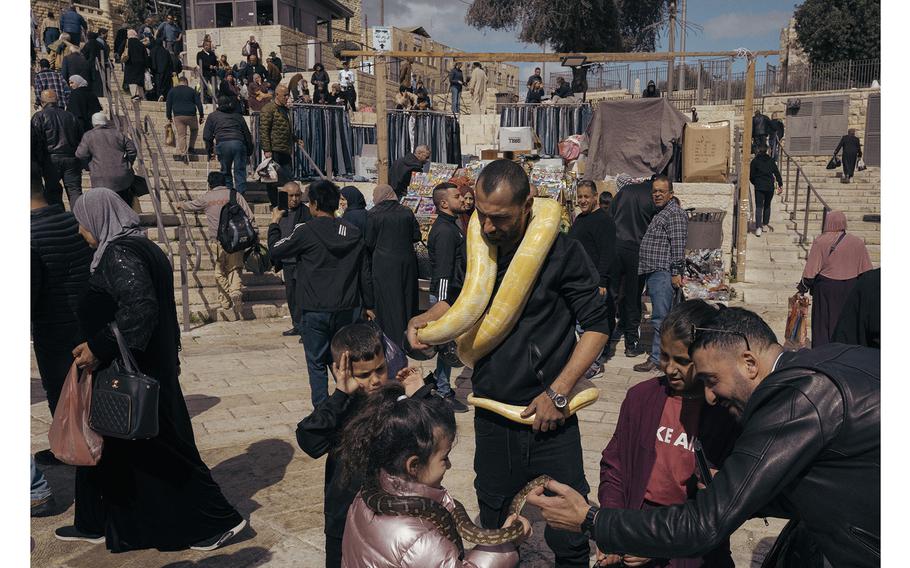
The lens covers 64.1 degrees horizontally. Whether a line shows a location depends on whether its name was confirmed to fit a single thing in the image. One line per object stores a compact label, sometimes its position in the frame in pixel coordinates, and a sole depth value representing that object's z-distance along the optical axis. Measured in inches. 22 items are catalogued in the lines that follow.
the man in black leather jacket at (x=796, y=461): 76.5
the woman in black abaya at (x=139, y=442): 149.6
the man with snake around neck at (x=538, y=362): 119.2
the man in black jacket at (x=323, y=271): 221.8
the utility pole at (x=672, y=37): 737.7
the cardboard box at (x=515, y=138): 477.7
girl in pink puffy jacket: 83.3
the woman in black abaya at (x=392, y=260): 293.4
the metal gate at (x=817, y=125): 1038.4
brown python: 85.3
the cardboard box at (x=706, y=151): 476.7
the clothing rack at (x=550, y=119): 577.9
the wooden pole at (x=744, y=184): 454.3
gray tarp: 510.9
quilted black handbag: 143.5
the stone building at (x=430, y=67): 1448.1
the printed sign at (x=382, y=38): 1428.4
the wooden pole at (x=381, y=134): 440.8
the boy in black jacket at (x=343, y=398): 115.8
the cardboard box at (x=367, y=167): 571.5
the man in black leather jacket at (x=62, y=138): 403.7
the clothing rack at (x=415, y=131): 583.5
